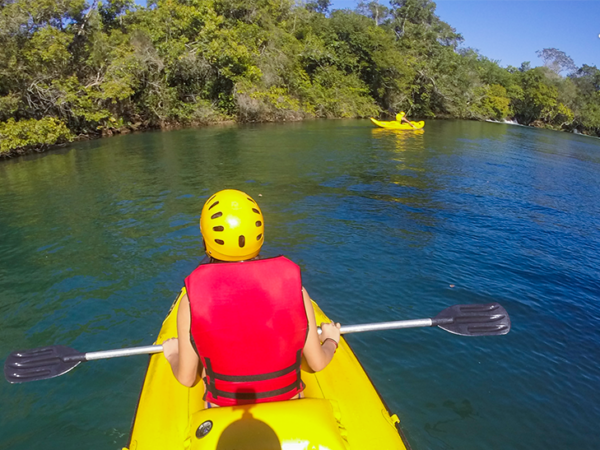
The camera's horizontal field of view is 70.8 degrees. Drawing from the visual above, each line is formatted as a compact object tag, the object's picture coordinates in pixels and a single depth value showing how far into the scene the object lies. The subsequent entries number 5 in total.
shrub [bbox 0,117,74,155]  15.62
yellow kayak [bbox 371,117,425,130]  26.75
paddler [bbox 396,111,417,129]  25.92
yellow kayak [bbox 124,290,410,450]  1.90
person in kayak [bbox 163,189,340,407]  2.00
